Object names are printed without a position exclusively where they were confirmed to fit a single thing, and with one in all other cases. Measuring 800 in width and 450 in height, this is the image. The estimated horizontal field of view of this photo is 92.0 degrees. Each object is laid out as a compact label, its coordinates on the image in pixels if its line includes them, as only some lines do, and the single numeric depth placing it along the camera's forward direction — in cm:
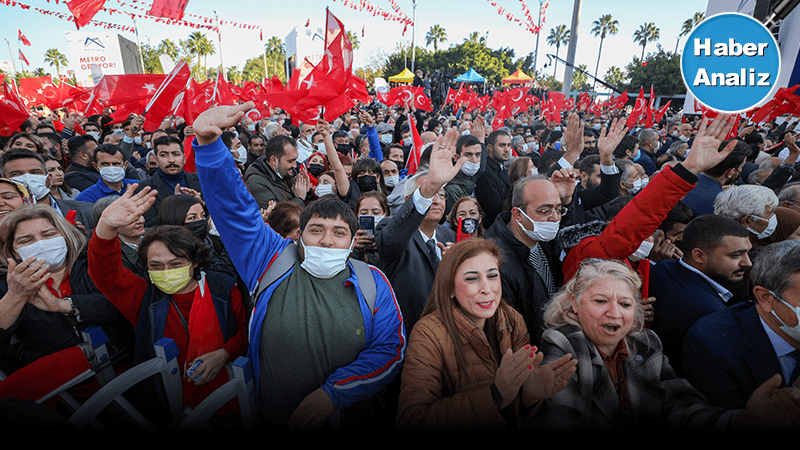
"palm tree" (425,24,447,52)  6519
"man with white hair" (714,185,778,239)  317
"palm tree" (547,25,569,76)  7925
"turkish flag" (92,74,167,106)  612
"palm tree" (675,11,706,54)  5076
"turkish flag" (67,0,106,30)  1005
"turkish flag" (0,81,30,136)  626
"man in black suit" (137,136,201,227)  470
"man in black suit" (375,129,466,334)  230
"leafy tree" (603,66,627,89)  6406
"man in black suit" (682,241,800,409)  172
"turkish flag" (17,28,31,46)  2091
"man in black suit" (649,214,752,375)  229
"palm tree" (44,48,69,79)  6206
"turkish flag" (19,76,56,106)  1218
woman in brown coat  157
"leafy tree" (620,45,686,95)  3152
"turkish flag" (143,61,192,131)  532
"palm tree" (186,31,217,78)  5242
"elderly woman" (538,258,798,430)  168
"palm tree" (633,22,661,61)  7042
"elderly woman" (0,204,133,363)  192
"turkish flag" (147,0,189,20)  1128
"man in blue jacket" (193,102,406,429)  185
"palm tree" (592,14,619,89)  6925
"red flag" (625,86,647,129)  959
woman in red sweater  209
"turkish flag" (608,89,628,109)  1647
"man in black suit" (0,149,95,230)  365
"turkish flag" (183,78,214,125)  604
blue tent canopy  3033
